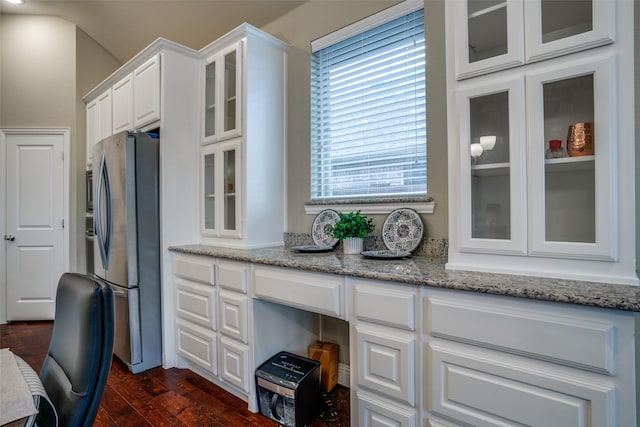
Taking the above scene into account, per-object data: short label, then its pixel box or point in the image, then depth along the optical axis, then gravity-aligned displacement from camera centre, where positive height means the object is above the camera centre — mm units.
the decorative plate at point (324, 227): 2453 -102
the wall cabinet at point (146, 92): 2725 +1003
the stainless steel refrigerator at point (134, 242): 2588 -210
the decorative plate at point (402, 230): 2039 -109
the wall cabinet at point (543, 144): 1221 +263
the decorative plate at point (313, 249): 2283 -238
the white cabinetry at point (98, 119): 3500 +1030
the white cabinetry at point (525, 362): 1060 -520
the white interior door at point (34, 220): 3879 -45
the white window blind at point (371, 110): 2156 +705
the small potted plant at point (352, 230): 2133 -112
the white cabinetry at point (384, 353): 1442 -617
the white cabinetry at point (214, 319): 2143 -718
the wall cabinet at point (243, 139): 2520 +572
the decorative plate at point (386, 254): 1902 -238
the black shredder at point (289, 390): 1891 -994
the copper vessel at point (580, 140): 1290 +267
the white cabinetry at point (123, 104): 3078 +1027
